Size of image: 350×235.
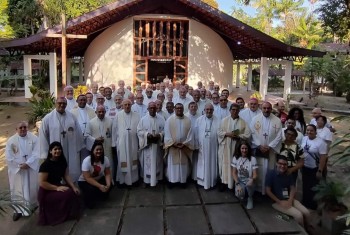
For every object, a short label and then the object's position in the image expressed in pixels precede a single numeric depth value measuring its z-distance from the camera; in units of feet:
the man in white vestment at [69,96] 26.92
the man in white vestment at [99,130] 21.62
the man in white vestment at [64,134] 19.58
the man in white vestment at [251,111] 22.74
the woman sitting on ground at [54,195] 17.01
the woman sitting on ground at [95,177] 18.25
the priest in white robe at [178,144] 21.16
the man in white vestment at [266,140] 20.17
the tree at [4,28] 68.25
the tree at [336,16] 60.49
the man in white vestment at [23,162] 18.62
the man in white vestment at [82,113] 23.18
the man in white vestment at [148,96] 33.01
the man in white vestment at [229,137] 20.35
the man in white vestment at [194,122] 22.11
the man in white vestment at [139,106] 27.07
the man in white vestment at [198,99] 27.85
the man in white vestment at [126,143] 21.58
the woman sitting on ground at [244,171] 18.60
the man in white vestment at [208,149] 21.16
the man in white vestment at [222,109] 23.72
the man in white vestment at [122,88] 33.34
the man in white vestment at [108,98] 29.68
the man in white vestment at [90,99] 27.63
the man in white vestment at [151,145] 21.31
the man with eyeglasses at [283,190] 17.83
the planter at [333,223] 16.88
